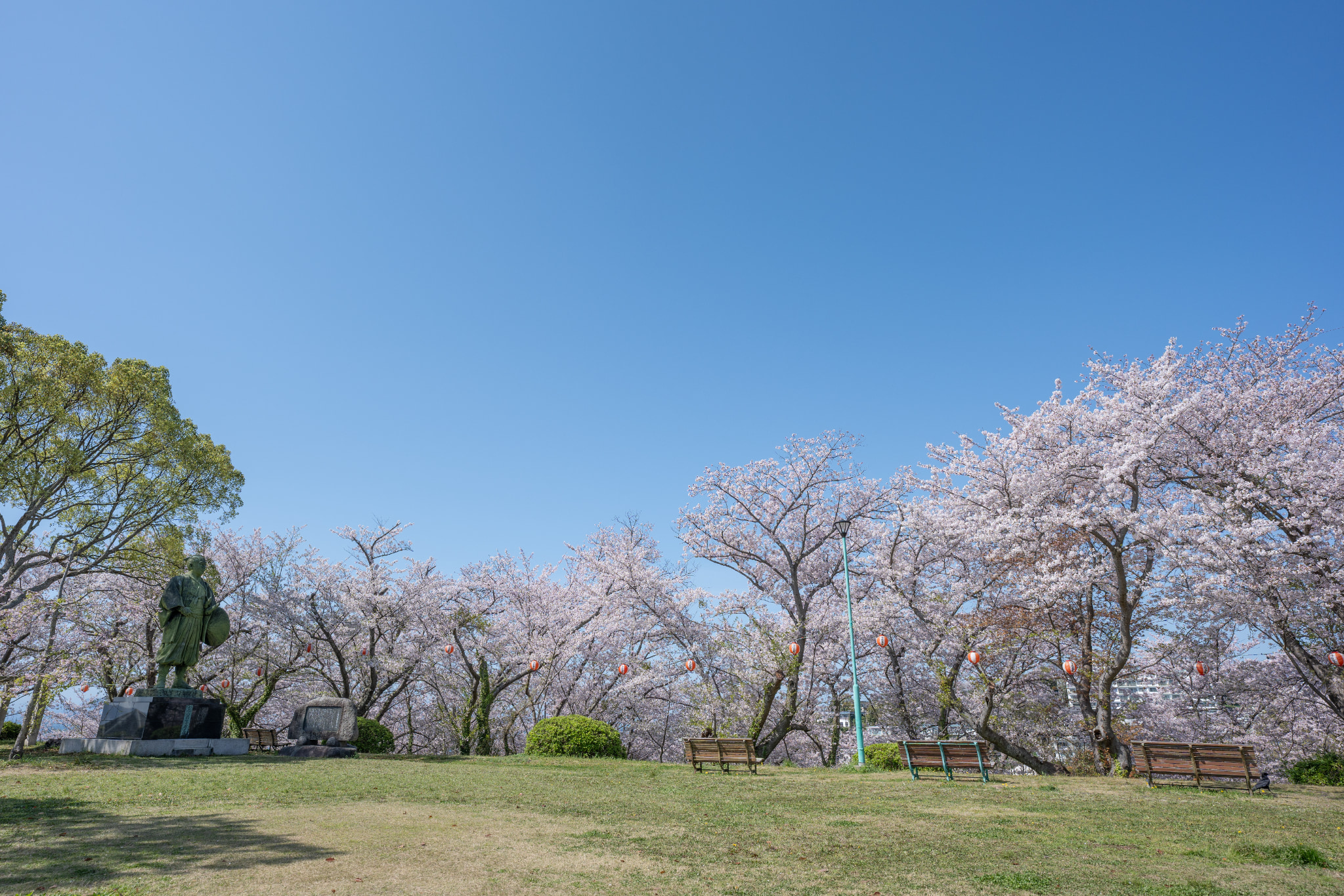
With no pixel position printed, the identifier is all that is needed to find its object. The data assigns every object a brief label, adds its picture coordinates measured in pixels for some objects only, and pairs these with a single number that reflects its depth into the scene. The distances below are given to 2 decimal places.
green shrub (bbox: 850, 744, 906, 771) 16.38
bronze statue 13.86
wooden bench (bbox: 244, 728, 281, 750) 17.81
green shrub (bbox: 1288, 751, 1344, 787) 12.48
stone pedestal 13.16
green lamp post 15.77
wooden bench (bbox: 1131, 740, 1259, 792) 10.22
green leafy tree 15.45
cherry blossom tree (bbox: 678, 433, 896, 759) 20.72
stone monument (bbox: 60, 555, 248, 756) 13.13
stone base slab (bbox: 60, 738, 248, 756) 12.87
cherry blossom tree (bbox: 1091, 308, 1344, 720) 12.95
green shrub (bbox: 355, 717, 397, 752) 18.47
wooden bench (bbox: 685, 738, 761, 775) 14.10
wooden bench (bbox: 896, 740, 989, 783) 11.56
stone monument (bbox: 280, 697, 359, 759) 15.32
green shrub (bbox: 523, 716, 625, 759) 16.56
